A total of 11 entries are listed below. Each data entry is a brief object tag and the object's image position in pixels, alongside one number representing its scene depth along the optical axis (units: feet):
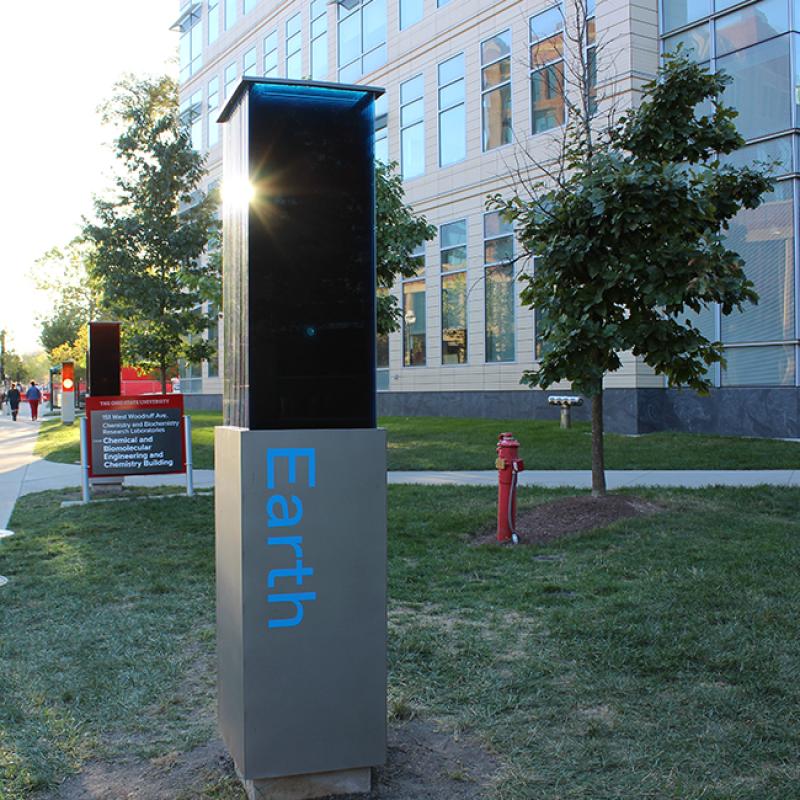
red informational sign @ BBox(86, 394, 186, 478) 36.88
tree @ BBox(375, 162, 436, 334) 51.72
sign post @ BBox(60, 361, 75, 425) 111.04
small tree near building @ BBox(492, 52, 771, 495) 26.94
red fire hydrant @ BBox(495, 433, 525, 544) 25.77
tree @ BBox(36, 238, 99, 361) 224.12
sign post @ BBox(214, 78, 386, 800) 10.78
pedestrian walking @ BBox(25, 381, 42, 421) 135.33
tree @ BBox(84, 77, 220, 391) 65.26
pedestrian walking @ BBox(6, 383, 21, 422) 134.10
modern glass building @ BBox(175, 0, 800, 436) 55.88
